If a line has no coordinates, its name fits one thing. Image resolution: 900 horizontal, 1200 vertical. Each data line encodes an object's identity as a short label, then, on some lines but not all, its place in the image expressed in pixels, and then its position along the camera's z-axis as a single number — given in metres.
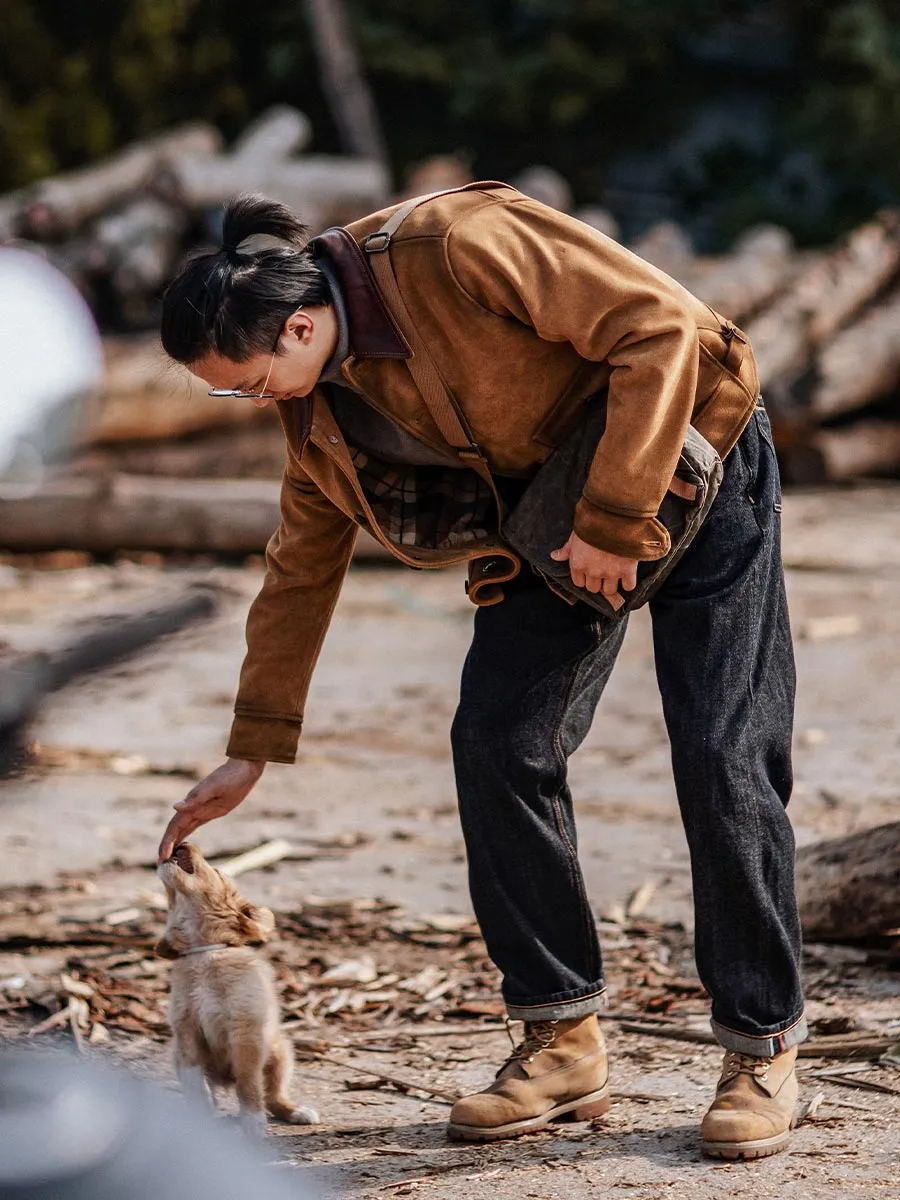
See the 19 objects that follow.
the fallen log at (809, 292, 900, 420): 21.05
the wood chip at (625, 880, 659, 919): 8.49
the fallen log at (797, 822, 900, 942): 7.38
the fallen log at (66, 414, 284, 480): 19.89
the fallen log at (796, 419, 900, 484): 21.54
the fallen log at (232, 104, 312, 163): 26.11
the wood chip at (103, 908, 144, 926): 8.36
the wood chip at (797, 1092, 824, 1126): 5.96
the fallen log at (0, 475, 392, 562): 18.30
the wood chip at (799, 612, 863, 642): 14.72
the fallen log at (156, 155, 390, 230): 24.34
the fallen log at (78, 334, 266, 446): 19.37
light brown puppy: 5.88
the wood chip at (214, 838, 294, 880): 9.13
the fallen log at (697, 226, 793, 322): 22.84
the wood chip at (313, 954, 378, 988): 7.72
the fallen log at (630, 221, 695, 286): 24.08
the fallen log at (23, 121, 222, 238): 23.48
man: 5.18
